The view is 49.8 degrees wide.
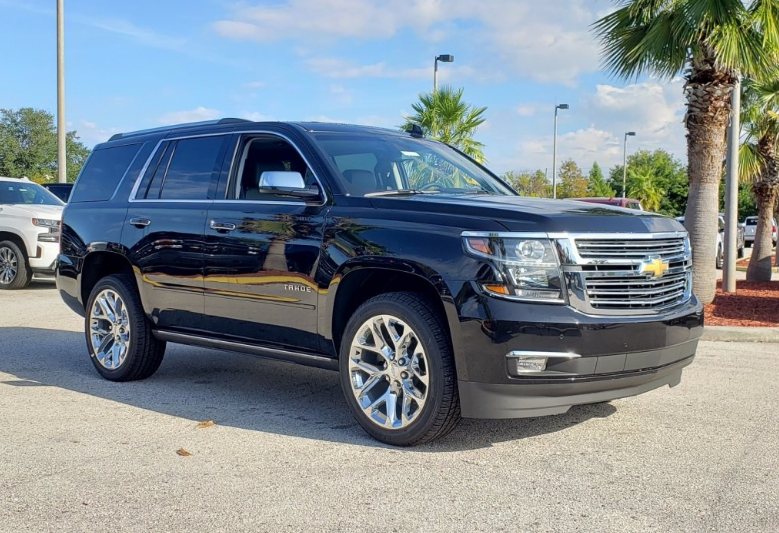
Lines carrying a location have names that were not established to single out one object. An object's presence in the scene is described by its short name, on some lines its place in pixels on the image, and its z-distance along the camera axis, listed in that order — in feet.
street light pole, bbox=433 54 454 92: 90.38
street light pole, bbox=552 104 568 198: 140.99
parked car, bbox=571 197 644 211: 59.58
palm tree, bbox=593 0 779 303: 39.17
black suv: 14.47
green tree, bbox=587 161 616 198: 256.15
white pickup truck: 44.98
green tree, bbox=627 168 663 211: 273.33
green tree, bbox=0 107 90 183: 259.39
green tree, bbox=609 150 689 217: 269.44
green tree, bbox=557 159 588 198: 234.58
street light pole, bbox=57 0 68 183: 66.47
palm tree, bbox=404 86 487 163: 81.82
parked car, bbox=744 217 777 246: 155.02
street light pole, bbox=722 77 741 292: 44.78
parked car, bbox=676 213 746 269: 77.30
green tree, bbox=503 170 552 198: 190.00
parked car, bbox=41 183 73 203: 61.21
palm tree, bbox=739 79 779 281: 57.88
